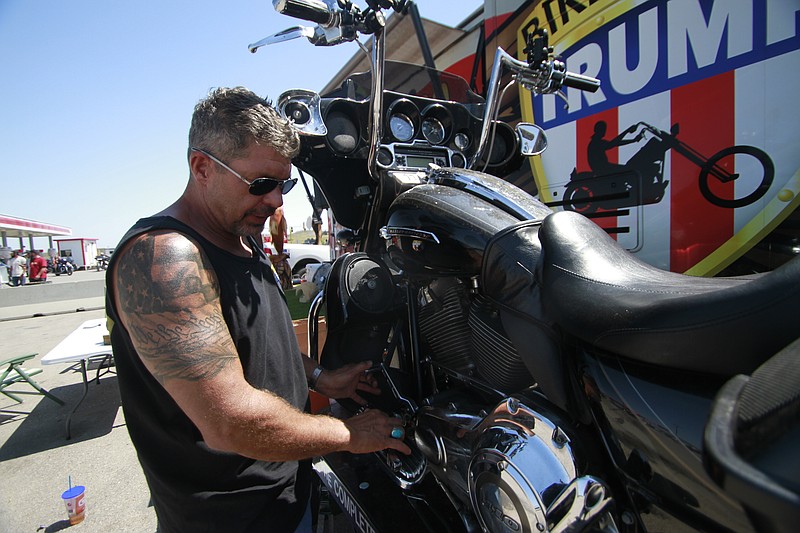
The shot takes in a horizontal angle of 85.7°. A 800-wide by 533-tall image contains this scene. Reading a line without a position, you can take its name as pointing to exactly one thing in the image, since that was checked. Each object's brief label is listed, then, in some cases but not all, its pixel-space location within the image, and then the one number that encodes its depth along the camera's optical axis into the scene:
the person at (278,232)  5.48
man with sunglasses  0.99
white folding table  3.49
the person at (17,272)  19.45
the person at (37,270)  20.40
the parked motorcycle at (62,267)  31.09
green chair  3.57
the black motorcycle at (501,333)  0.71
